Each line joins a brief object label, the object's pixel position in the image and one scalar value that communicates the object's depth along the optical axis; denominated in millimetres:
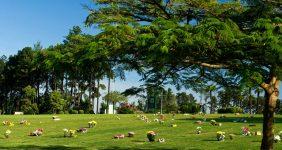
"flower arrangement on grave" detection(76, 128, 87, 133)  23893
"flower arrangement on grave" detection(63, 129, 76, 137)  22024
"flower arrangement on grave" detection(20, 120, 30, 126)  30890
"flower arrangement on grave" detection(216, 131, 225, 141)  19291
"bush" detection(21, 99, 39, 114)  67307
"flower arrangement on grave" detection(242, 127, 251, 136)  20775
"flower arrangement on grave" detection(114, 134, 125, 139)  21158
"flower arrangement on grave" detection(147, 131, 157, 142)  19727
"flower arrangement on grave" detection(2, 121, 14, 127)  29434
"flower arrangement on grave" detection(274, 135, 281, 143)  17788
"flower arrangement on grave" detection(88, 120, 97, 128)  27241
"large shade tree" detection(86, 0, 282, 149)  9409
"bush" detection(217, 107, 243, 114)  51625
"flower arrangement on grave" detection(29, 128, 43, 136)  23185
